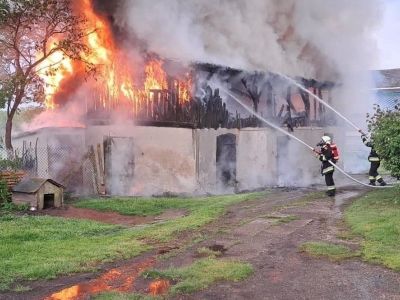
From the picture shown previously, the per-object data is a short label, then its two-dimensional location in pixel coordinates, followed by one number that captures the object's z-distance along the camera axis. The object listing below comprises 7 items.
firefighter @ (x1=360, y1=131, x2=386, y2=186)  15.86
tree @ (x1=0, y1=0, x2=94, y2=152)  13.97
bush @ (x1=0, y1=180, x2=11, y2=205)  12.68
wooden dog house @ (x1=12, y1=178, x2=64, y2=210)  12.47
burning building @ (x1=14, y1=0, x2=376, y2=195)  15.95
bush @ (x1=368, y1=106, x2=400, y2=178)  11.71
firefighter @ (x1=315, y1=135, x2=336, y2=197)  14.10
